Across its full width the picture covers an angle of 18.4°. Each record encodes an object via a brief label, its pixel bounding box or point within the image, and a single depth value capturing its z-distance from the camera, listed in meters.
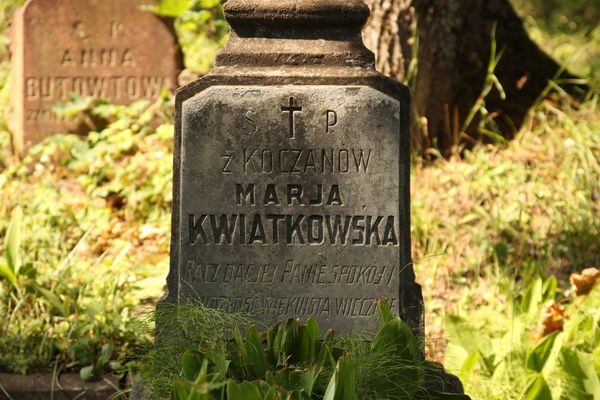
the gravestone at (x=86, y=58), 11.22
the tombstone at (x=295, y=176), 6.06
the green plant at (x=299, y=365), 4.70
